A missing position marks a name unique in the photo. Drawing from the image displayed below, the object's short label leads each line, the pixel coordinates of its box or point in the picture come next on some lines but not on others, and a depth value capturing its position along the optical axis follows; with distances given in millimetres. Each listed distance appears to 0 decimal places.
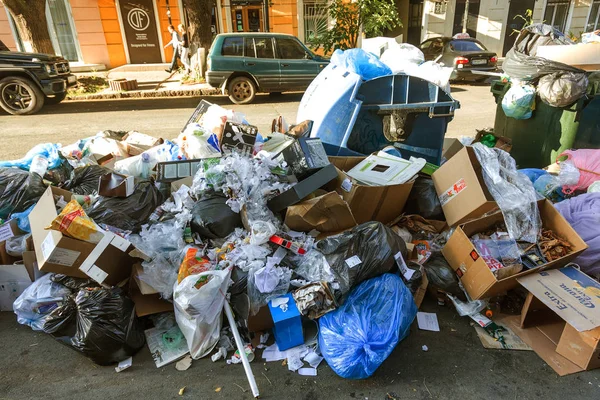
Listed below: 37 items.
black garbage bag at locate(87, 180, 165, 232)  2627
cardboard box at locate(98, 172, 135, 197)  2723
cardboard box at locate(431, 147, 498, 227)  2619
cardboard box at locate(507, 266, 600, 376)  2016
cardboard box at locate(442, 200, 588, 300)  2287
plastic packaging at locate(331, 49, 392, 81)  3646
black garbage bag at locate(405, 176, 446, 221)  3018
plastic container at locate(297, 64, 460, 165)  3609
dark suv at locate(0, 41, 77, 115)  7008
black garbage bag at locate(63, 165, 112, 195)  3139
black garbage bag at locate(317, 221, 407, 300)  2350
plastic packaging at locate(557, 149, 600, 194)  3275
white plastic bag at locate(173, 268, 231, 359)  2082
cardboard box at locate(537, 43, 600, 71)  3637
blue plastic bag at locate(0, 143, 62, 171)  3523
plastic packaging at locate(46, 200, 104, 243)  2148
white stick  1939
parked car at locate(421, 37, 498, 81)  10609
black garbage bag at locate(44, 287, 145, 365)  2088
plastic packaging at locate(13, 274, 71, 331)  2299
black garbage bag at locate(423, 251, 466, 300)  2492
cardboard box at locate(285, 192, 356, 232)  2586
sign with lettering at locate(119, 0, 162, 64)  13195
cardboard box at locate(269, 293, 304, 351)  2148
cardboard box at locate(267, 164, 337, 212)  2707
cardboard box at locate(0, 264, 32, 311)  2486
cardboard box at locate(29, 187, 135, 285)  2152
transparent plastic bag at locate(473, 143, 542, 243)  2559
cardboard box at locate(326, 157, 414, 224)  2797
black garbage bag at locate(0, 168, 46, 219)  2939
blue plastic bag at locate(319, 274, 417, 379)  1964
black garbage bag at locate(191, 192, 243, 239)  2572
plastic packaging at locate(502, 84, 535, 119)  3875
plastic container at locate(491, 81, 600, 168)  3693
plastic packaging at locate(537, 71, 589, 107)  3490
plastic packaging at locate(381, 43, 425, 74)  3965
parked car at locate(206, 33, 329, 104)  8406
